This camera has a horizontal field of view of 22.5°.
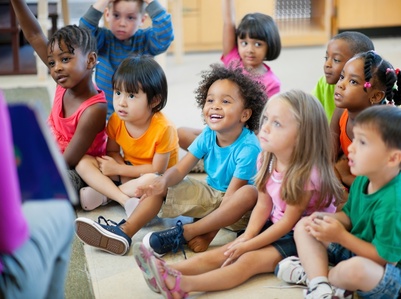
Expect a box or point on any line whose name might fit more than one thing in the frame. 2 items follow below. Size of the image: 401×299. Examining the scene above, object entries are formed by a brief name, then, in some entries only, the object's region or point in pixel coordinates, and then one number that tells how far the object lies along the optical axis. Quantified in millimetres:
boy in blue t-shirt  2778
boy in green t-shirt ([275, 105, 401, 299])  2408
